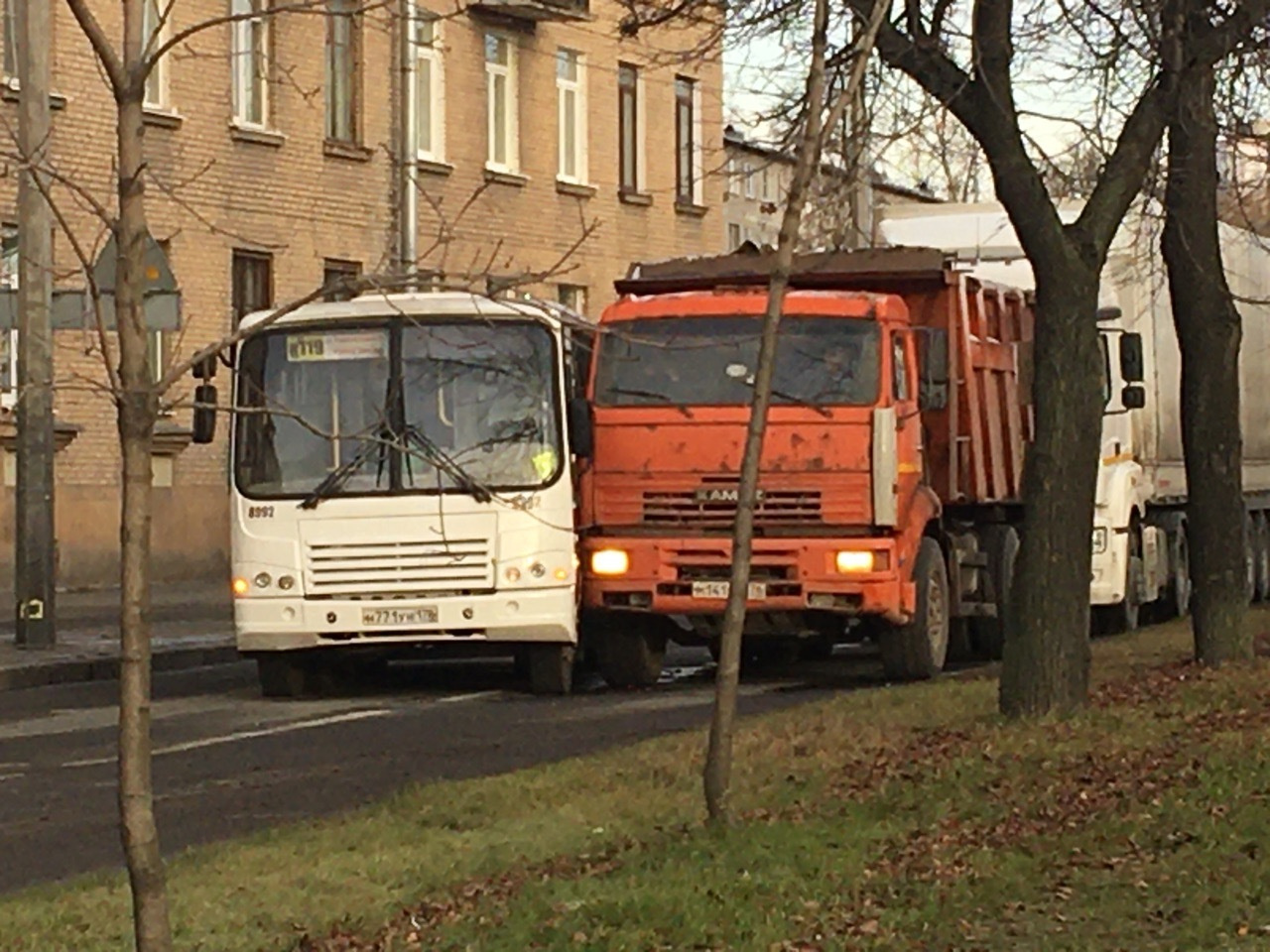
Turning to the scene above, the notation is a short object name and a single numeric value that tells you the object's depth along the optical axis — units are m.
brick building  33.47
